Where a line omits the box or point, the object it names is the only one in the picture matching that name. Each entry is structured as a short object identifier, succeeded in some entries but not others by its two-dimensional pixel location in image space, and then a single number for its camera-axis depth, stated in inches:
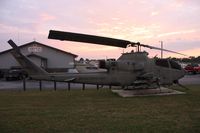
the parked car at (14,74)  788.2
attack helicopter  326.3
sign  989.3
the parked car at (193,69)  950.0
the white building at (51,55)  983.7
